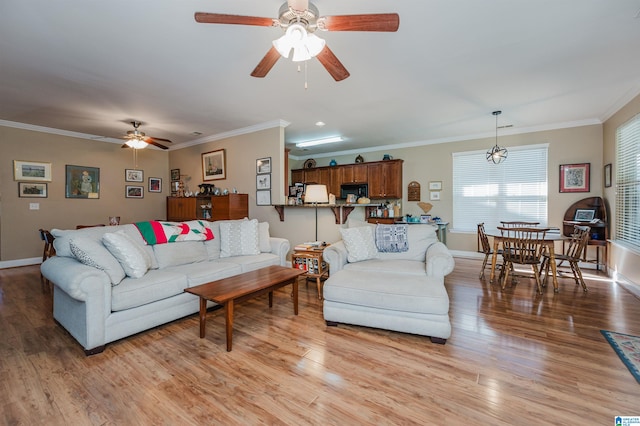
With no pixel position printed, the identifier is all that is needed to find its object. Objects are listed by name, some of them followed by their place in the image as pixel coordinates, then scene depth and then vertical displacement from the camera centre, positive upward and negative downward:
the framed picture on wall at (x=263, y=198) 5.13 +0.17
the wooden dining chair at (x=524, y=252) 3.58 -0.64
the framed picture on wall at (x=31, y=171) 5.07 +0.73
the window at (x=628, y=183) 3.59 +0.30
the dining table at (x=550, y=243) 3.54 -0.52
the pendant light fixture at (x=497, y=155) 4.89 +0.93
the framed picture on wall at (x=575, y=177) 4.82 +0.49
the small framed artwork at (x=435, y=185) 6.25 +0.47
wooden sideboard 5.20 +0.00
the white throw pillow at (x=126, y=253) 2.50 -0.42
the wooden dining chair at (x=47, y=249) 3.95 -0.64
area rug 1.94 -1.15
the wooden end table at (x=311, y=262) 3.59 -0.75
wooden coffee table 2.18 -0.71
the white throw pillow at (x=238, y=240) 3.68 -0.45
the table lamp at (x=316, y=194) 3.96 +0.18
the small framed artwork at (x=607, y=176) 4.38 +0.47
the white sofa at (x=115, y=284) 2.12 -0.68
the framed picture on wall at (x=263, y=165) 5.05 +0.79
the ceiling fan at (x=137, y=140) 4.80 +1.21
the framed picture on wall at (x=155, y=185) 6.82 +0.59
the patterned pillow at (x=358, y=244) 3.22 -0.46
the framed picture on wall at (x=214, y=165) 5.79 +0.92
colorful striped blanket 3.10 -0.29
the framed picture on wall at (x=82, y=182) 5.63 +0.57
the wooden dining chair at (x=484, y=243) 4.30 -0.61
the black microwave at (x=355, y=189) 7.09 +0.45
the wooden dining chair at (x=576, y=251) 3.61 -0.66
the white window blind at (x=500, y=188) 5.30 +0.35
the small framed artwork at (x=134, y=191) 6.45 +0.41
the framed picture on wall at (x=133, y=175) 6.43 +0.79
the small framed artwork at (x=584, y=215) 4.61 -0.19
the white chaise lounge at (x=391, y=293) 2.26 -0.76
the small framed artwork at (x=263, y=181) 5.09 +0.49
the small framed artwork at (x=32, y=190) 5.12 +0.37
